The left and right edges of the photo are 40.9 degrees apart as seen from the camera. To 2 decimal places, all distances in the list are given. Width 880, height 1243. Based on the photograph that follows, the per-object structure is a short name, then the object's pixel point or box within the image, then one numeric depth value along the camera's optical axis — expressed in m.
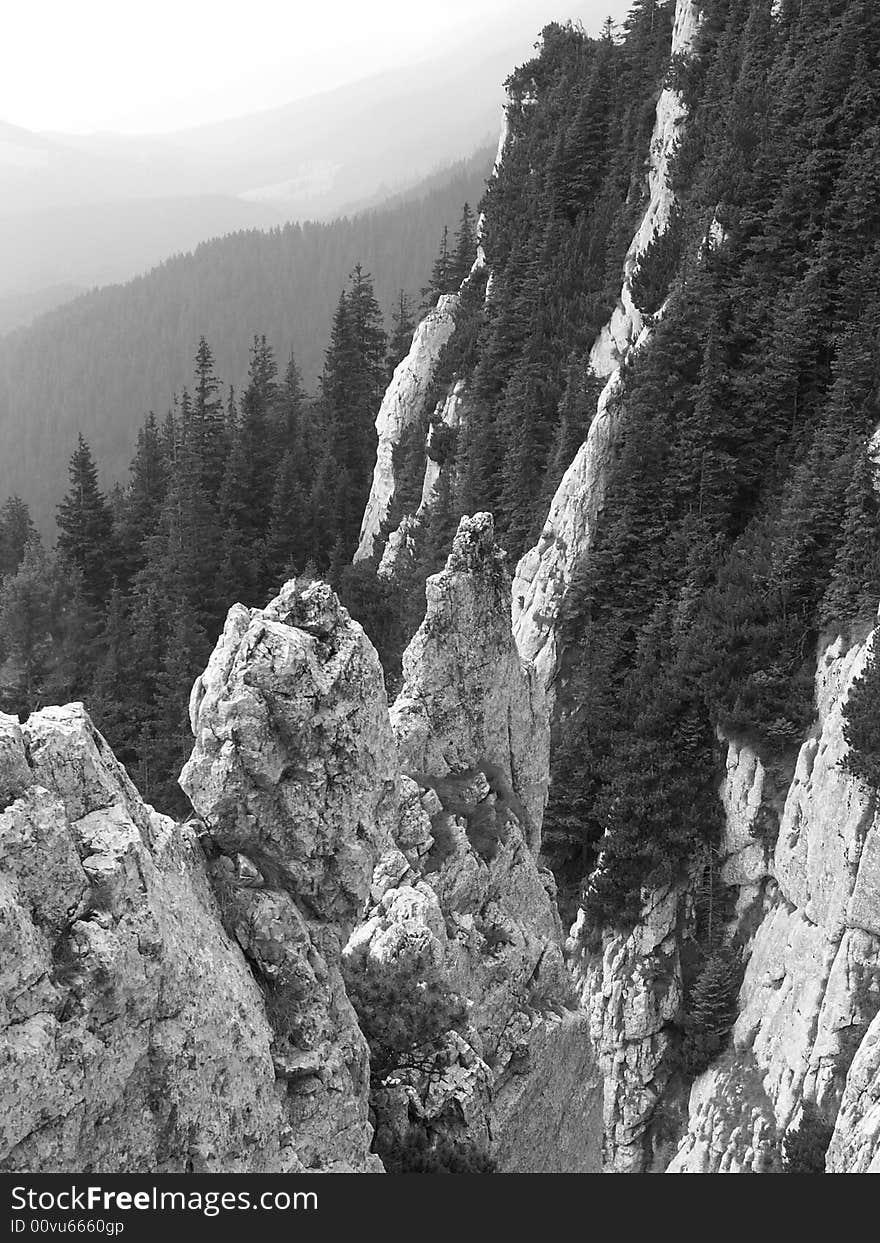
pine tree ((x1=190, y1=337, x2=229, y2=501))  69.62
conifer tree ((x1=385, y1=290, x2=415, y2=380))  84.06
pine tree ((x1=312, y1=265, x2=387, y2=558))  68.44
